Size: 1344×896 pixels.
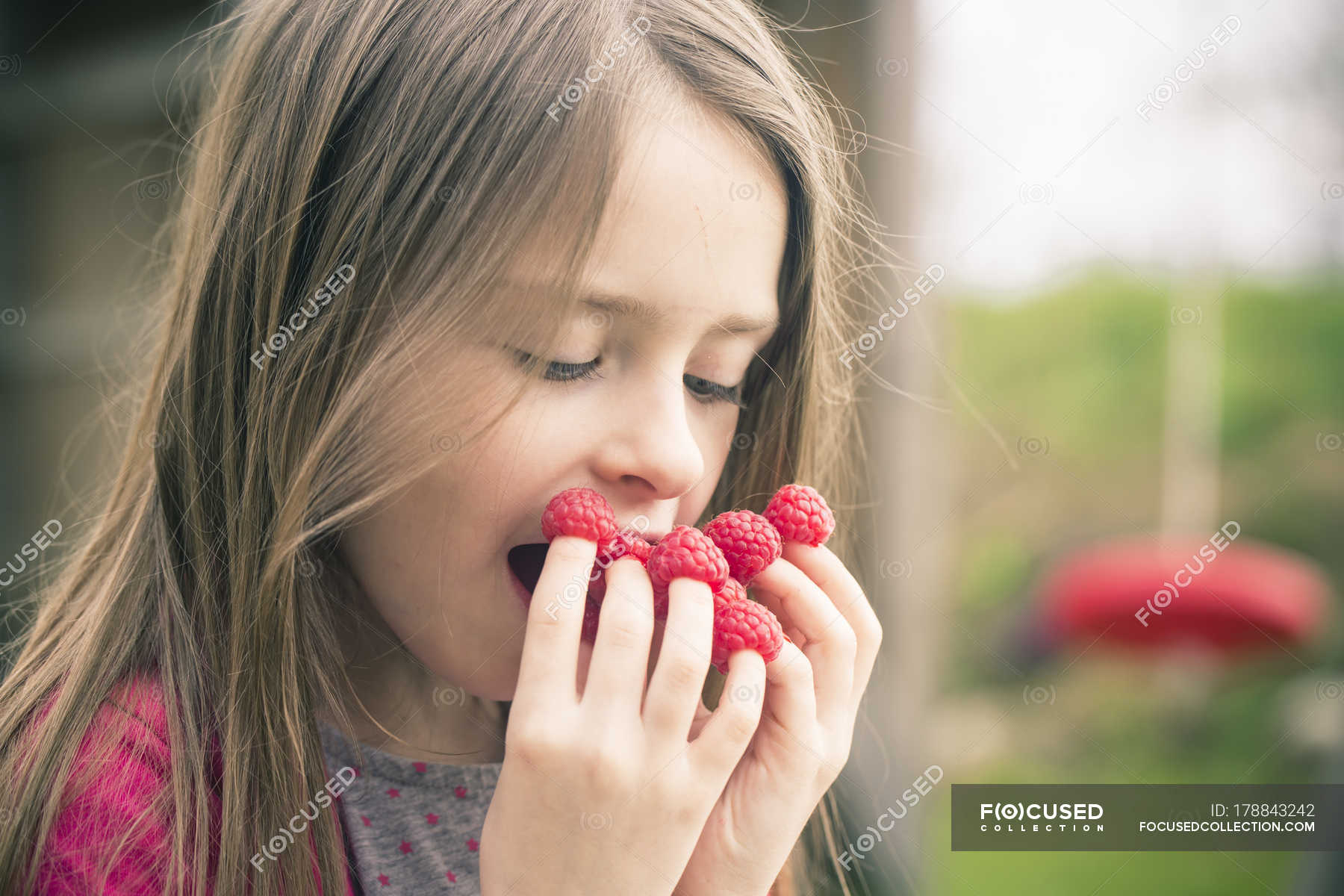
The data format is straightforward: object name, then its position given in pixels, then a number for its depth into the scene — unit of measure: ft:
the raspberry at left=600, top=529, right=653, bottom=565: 1.55
